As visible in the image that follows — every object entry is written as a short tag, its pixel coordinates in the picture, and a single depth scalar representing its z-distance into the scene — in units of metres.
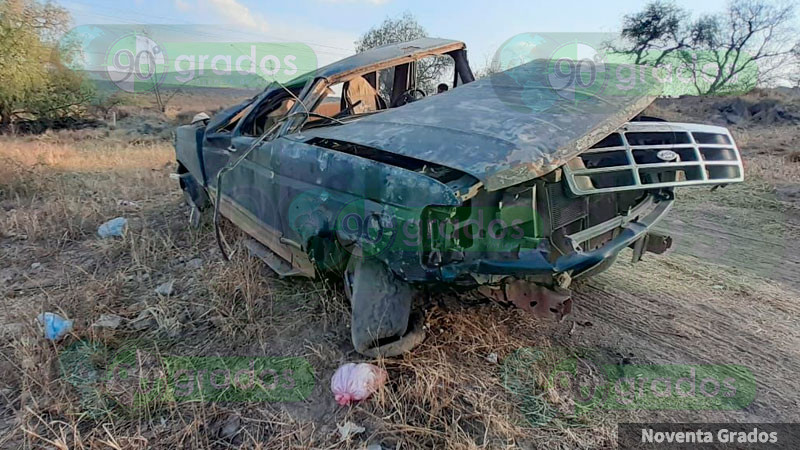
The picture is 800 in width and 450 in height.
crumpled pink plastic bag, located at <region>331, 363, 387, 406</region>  2.21
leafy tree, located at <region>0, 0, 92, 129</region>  14.77
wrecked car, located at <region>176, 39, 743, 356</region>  2.04
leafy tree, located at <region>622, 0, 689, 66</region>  26.58
